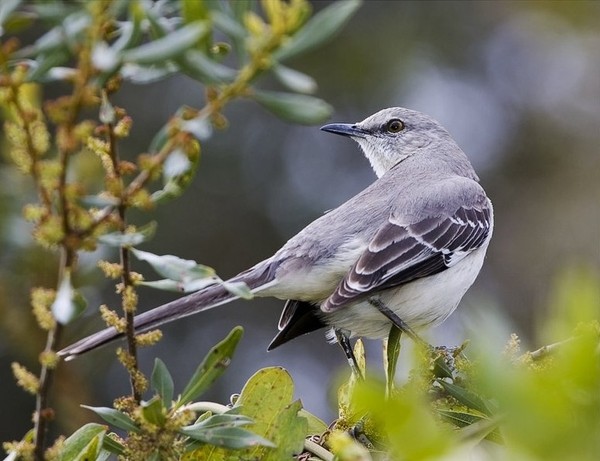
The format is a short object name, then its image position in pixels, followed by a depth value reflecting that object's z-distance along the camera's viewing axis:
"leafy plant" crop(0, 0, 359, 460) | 3.38
